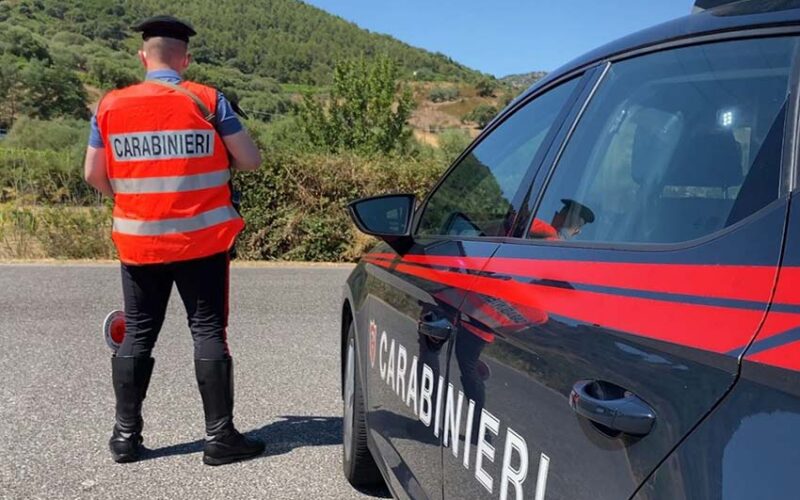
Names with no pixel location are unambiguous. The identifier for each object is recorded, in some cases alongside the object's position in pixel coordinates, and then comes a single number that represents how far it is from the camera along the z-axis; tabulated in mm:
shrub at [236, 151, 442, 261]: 11398
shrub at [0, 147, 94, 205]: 12016
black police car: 964
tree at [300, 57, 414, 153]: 18859
